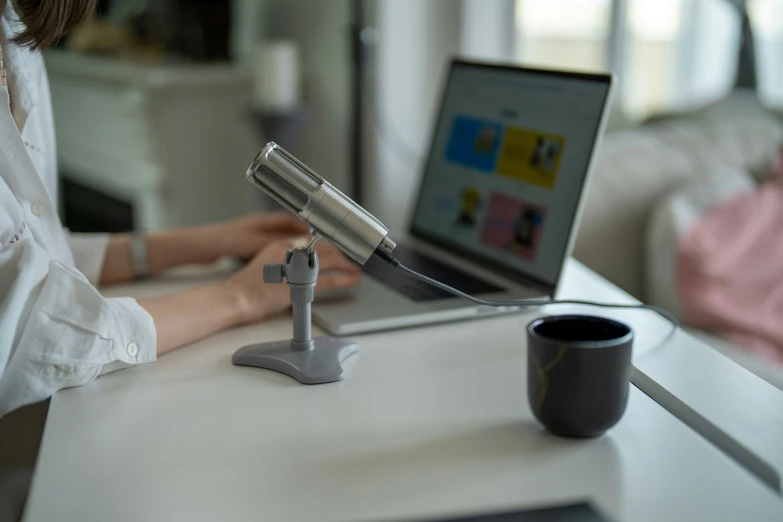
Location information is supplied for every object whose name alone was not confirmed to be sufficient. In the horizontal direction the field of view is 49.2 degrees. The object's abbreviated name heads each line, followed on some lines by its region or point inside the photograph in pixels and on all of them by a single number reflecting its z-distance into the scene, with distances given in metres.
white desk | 0.61
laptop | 1.01
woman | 0.77
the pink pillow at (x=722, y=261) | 1.54
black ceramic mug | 0.67
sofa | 1.76
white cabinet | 2.58
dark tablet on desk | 0.62
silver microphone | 0.77
